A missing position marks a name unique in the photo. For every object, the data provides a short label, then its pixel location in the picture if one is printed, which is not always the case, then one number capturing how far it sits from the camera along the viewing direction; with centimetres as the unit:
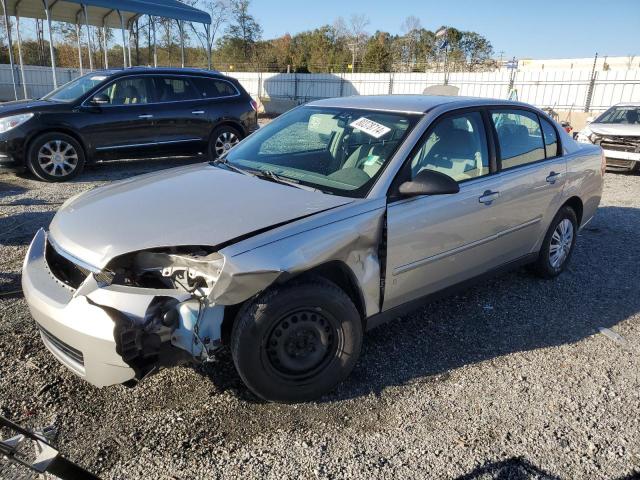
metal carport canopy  1532
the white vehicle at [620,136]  1050
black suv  756
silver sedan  238
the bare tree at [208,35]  1745
